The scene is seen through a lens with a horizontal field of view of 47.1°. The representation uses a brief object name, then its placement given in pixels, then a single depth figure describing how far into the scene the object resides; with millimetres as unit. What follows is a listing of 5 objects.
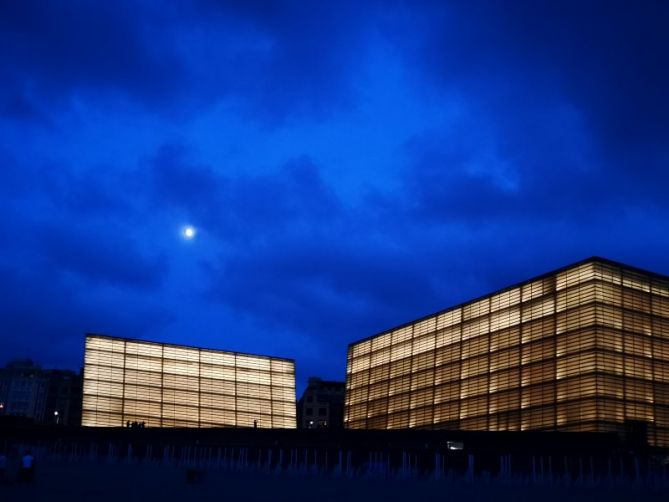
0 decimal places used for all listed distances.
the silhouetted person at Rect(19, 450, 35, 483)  29141
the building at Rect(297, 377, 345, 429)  155250
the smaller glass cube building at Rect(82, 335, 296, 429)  85375
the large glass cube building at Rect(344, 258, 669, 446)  65312
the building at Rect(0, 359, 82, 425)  169000
